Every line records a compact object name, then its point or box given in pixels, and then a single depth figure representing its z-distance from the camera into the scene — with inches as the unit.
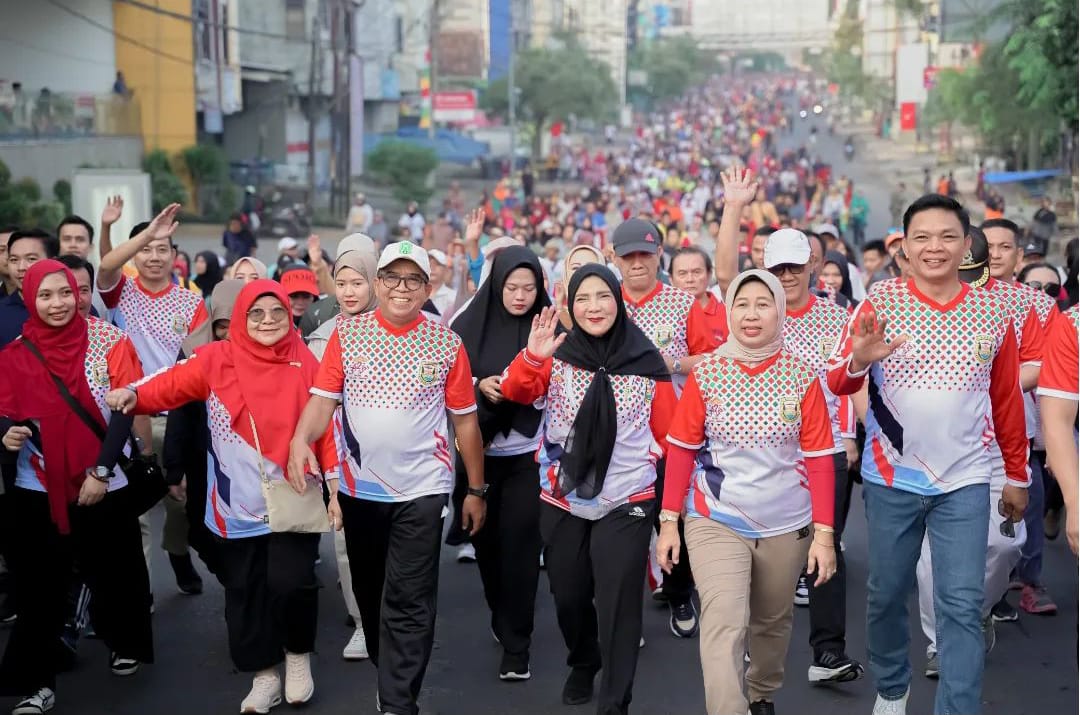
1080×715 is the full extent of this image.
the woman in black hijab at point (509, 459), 266.8
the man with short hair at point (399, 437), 233.1
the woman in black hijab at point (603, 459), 230.2
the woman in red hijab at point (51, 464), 245.9
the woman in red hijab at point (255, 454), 239.5
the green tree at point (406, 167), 1756.9
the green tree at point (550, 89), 2645.2
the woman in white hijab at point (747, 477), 210.8
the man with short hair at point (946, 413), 211.8
